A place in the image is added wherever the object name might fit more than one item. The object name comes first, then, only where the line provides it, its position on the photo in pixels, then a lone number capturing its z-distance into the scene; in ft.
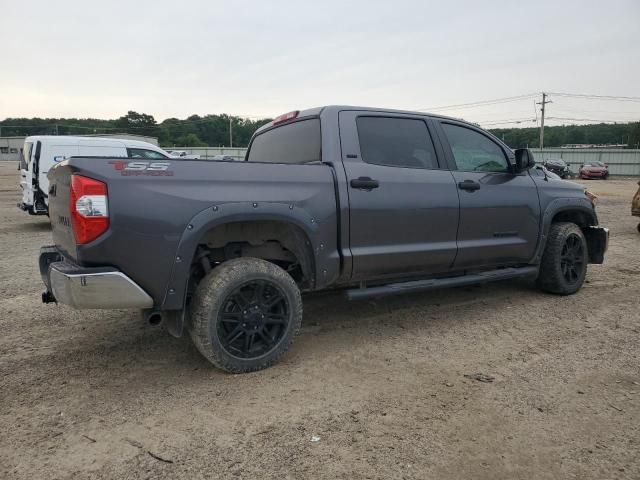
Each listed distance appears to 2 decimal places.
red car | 117.50
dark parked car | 111.55
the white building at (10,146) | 250.57
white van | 33.27
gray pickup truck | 9.34
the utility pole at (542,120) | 184.34
